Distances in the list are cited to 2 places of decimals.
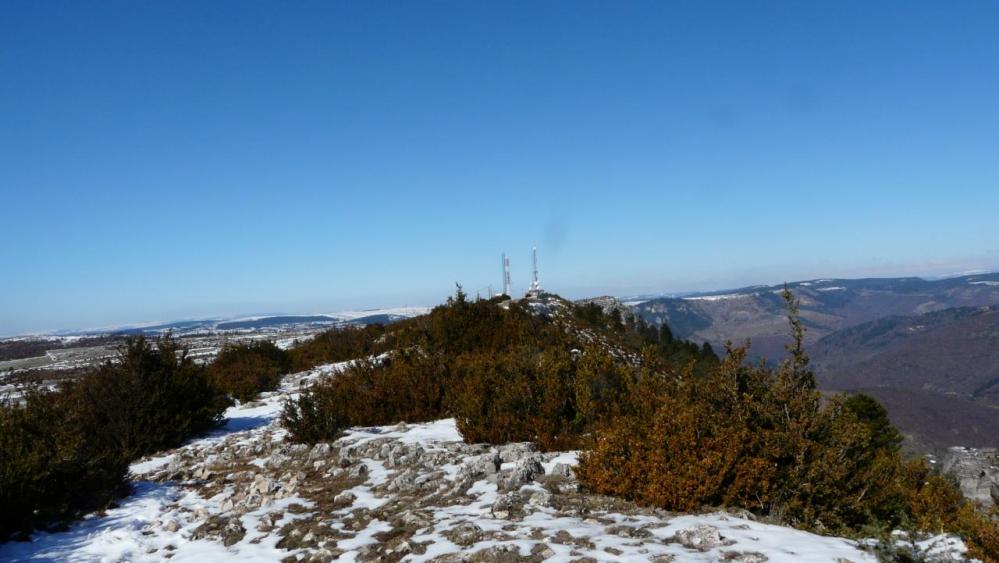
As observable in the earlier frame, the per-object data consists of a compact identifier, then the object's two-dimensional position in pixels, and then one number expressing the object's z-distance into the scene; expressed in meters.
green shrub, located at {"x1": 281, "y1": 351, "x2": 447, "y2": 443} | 9.68
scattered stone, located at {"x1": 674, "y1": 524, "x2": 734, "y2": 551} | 4.43
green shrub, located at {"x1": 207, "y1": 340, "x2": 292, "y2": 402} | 16.17
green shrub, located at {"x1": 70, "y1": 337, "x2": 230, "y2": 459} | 10.19
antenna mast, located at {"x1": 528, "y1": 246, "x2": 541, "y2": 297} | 35.34
